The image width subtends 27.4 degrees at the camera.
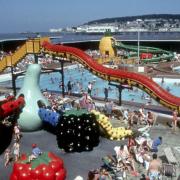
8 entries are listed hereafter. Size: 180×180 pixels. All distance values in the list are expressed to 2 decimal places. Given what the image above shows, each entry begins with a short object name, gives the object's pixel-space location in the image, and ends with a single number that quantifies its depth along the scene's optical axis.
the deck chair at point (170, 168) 11.57
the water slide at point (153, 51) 46.18
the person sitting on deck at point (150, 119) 17.25
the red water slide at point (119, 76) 17.32
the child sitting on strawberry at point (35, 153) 11.04
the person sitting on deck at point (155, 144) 13.29
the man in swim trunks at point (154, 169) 10.51
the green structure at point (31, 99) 15.97
